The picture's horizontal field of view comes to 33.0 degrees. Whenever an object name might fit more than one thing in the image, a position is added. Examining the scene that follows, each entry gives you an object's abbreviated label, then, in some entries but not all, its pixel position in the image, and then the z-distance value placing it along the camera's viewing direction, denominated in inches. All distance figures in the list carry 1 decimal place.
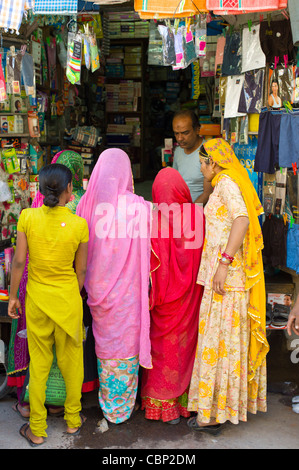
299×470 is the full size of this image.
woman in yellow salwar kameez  102.8
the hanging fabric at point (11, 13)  122.2
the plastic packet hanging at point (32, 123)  168.2
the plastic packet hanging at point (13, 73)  150.6
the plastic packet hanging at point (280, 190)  140.5
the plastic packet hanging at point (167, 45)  134.0
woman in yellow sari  108.9
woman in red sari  112.6
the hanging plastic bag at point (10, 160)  163.5
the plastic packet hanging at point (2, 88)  142.8
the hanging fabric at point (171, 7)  123.5
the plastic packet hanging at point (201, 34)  131.1
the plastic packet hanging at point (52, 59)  192.8
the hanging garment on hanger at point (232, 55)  150.9
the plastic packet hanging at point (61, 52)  194.4
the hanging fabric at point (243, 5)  117.8
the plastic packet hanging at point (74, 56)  142.3
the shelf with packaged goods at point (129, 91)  321.1
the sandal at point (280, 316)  144.3
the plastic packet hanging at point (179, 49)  133.0
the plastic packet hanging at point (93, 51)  147.2
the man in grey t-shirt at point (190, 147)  147.0
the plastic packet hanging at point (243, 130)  153.5
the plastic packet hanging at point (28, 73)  159.2
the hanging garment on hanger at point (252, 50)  140.9
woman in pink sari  110.4
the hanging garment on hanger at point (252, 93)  144.4
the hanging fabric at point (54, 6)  122.2
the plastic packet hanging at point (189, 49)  133.9
